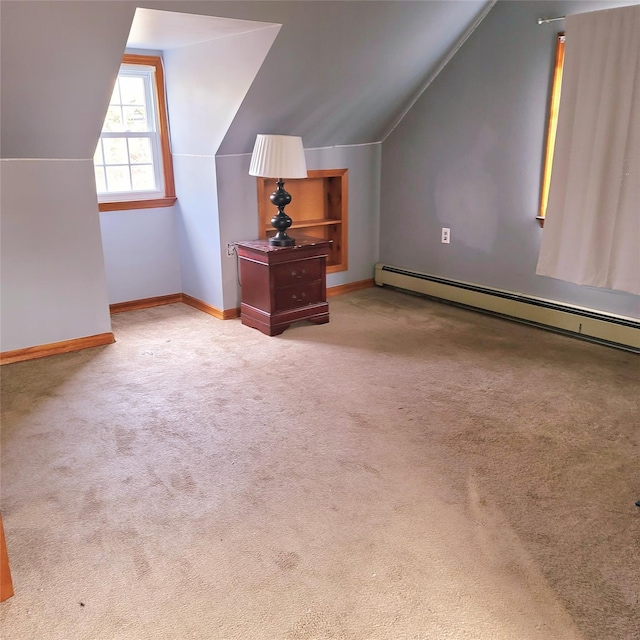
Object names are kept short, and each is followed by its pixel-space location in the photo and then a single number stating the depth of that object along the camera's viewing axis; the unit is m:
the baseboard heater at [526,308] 3.49
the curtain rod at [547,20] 3.41
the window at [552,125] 3.48
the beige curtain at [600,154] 3.07
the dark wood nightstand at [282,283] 3.77
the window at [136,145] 4.13
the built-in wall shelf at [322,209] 4.47
